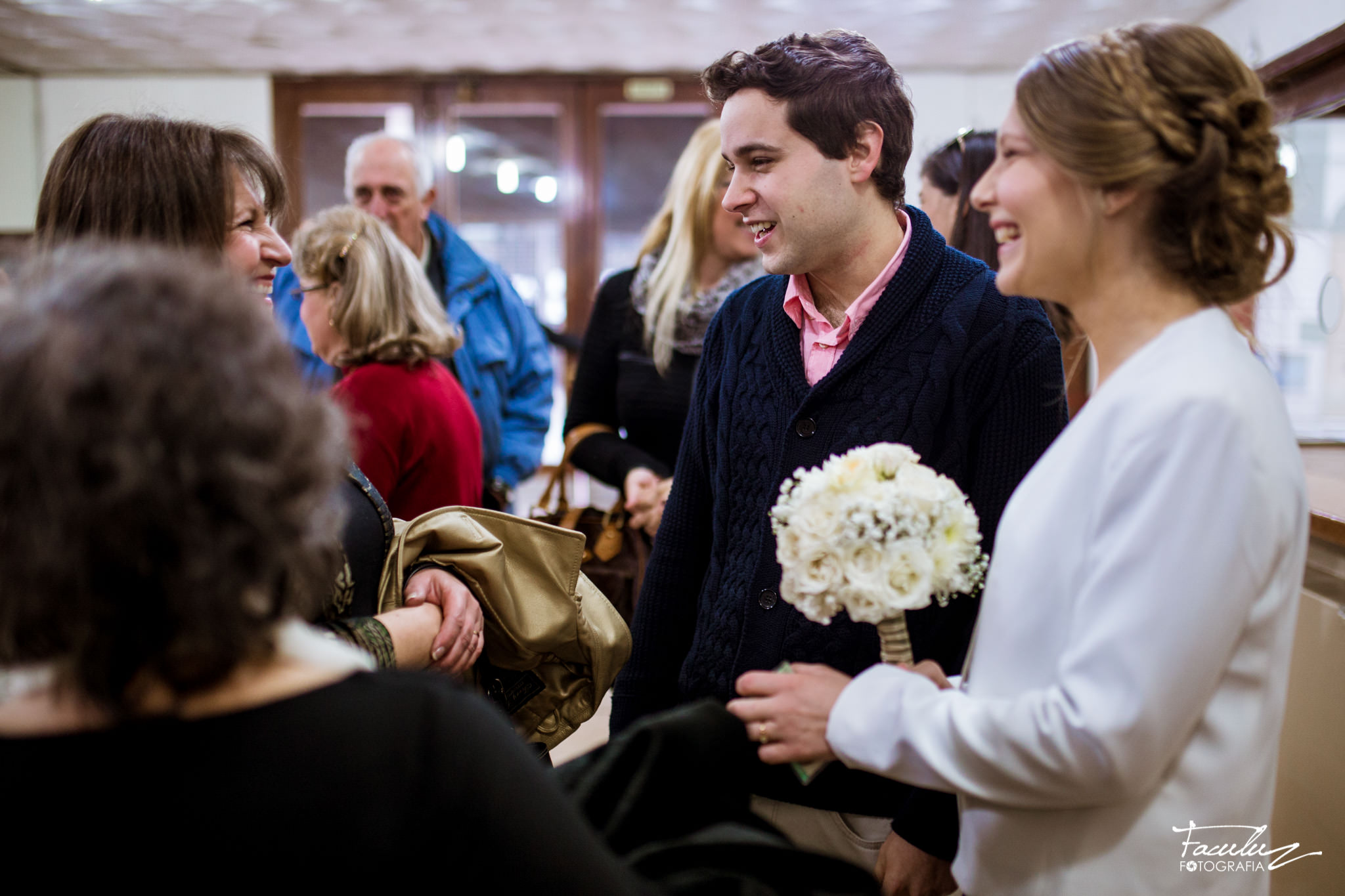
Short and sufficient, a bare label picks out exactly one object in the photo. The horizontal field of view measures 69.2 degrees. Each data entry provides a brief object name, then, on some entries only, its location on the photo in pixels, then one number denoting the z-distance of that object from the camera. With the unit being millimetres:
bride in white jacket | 914
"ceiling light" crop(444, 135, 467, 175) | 7121
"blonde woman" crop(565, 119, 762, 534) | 2473
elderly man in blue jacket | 3307
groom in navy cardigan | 1404
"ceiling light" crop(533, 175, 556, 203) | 7180
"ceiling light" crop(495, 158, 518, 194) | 7172
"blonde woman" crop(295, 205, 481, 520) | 2156
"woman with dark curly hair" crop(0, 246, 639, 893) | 662
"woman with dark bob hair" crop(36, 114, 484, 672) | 1322
